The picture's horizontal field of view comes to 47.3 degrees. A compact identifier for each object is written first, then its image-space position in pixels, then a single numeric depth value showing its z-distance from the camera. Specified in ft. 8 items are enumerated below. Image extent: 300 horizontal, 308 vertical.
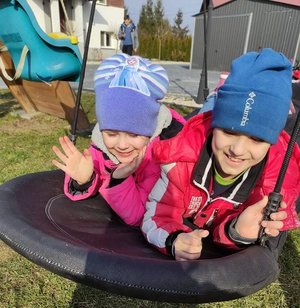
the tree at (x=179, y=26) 112.96
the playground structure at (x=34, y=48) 7.41
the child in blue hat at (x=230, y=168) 2.68
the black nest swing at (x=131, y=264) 2.27
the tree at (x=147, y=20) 91.75
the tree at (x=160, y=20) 87.66
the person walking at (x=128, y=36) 25.77
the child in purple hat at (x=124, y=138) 3.49
